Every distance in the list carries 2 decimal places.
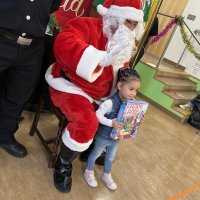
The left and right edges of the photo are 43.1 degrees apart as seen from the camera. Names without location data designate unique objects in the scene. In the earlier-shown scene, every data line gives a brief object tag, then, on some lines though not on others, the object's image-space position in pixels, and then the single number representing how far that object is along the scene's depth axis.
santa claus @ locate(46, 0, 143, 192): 1.48
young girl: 1.60
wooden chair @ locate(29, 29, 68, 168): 1.69
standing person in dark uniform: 1.30
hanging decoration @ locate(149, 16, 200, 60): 3.98
